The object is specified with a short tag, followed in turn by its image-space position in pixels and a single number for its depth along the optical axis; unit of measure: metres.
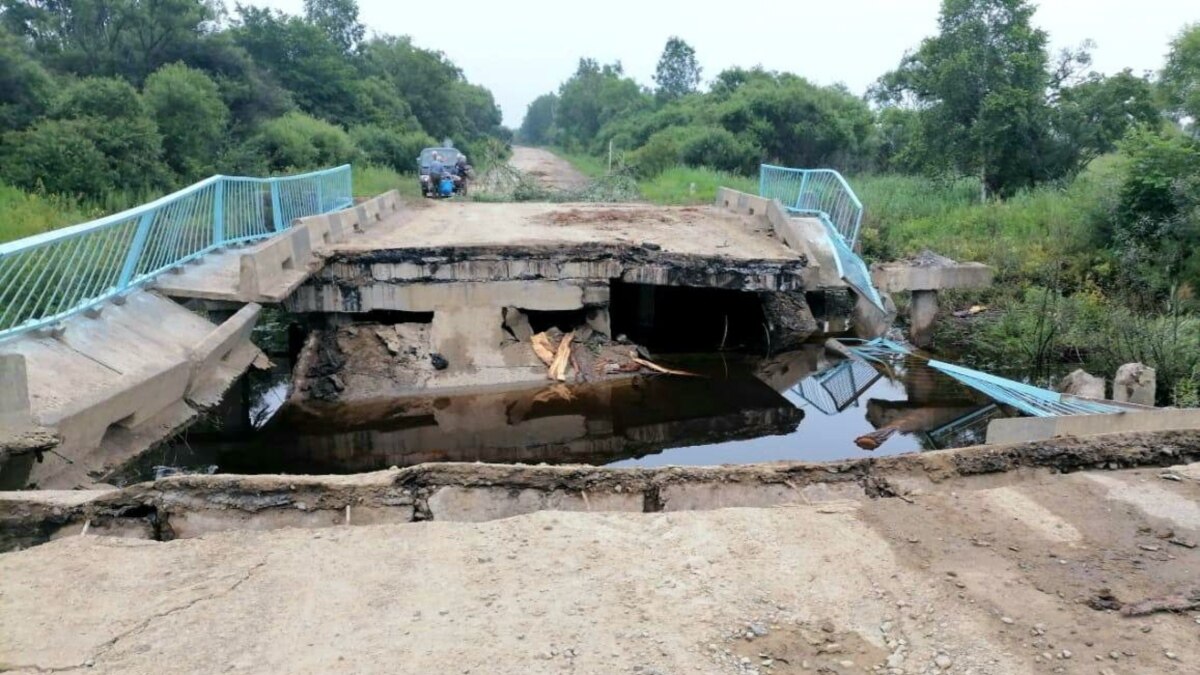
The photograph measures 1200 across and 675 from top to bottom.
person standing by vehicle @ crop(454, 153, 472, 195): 22.14
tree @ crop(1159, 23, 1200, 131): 13.34
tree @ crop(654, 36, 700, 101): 61.34
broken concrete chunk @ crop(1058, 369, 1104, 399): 8.03
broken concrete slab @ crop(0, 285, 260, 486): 5.33
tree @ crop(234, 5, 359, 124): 35.97
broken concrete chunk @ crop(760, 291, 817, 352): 11.80
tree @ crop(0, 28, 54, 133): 18.48
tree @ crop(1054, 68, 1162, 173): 15.95
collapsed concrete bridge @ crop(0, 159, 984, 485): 5.98
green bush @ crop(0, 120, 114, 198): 15.52
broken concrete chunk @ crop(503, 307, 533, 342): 10.37
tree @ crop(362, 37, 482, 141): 49.31
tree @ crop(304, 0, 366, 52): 49.12
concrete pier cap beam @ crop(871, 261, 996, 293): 11.04
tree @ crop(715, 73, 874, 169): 27.78
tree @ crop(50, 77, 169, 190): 17.06
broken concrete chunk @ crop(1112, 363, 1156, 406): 7.40
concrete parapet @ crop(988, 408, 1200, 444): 5.79
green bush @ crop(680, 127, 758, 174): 27.28
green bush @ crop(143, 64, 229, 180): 20.46
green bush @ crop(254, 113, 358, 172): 25.36
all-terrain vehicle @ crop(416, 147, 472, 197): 21.41
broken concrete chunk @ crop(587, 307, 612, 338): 10.83
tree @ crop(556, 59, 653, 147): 62.06
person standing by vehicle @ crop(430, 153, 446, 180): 21.53
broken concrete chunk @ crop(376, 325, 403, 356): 9.95
